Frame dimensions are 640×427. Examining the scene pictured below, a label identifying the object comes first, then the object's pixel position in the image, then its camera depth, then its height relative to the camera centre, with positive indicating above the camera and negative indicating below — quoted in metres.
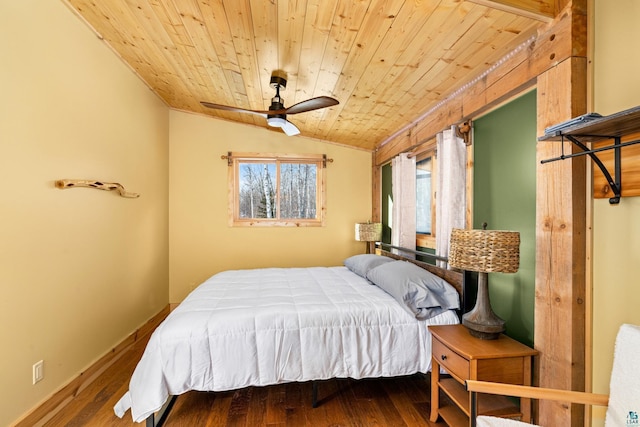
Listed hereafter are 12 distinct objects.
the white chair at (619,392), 1.04 -0.69
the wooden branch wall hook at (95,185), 2.11 +0.23
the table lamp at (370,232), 4.00 -0.26
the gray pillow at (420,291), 2.05 -0.58
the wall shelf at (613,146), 1.10 +0.30
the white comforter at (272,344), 1.73 -0.85
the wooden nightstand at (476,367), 1.53 -0.85
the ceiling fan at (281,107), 2.32 +0.91
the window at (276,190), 4.28 +0.35
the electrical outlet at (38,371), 1.88 -1.07
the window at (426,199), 2.97 +0.15
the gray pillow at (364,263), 2.88 -0.52
